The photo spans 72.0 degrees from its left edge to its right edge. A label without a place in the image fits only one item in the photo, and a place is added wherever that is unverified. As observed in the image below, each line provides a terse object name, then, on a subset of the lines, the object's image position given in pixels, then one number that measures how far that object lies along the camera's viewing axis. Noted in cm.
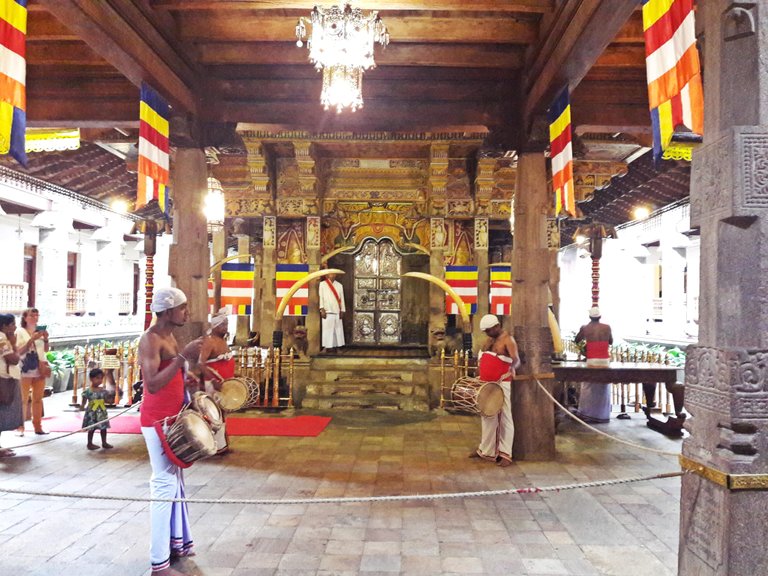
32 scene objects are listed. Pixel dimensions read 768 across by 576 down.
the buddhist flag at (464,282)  1212
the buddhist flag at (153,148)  612
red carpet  857
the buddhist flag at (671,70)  336
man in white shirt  1253
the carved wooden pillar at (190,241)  731
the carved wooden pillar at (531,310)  705
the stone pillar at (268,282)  1243
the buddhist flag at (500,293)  1262
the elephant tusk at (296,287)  1098
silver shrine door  1419
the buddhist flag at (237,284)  1185
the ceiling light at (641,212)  1511
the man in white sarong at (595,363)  902
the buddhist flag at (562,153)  605
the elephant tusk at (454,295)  1102
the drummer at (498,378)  692
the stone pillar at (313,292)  1188
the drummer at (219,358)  711
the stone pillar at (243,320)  1509
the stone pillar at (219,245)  1513
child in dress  746
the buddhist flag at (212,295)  1584
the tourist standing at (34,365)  785
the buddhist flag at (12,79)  385
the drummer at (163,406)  375
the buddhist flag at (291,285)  1167
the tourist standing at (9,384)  673
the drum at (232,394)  682
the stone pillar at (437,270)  1212
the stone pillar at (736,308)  270
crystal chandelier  525
